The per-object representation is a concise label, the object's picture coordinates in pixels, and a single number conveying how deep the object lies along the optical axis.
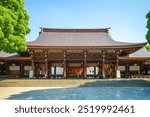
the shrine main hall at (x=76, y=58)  27.94
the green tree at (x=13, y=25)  16.61
